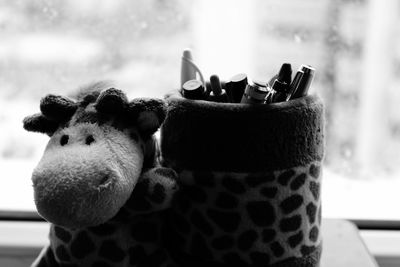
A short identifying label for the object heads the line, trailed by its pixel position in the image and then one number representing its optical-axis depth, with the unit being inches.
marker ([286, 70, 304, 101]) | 19.4
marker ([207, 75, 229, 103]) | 19.8
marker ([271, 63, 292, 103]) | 19.6
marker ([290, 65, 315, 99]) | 19.3
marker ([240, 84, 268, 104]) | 18.2
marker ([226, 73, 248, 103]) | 19.6
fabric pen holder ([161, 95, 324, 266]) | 18.0
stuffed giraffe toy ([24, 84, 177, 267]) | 16.2
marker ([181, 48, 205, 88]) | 21.4
